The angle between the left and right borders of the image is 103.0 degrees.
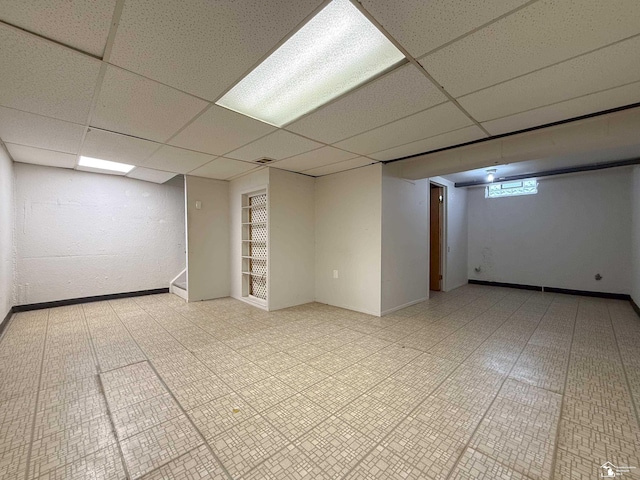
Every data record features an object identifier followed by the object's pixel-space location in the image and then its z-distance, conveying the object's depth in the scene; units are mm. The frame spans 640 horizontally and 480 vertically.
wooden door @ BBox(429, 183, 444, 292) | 5750
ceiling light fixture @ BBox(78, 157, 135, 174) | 3926
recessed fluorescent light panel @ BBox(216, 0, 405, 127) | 1436
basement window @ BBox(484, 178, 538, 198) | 5762
